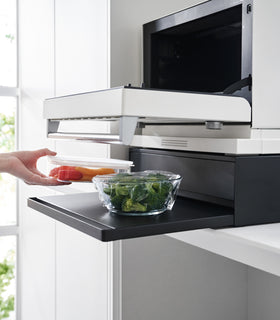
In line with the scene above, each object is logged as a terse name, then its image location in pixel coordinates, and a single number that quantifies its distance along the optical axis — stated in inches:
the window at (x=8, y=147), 88.7
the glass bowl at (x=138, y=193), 38.4
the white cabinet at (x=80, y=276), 60.0
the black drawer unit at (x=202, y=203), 36.0
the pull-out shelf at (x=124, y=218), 34.8
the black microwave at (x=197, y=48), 47.5
